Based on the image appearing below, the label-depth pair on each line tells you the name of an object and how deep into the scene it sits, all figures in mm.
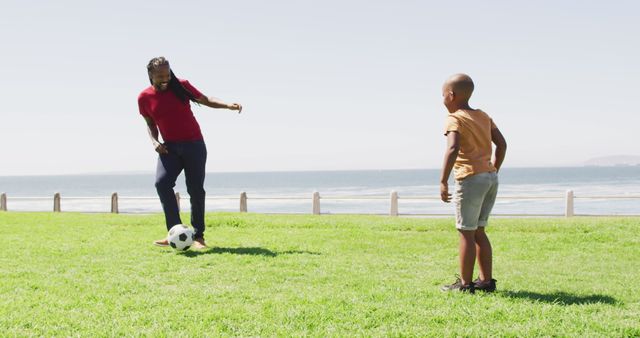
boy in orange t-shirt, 4879
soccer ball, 7359
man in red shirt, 7762
